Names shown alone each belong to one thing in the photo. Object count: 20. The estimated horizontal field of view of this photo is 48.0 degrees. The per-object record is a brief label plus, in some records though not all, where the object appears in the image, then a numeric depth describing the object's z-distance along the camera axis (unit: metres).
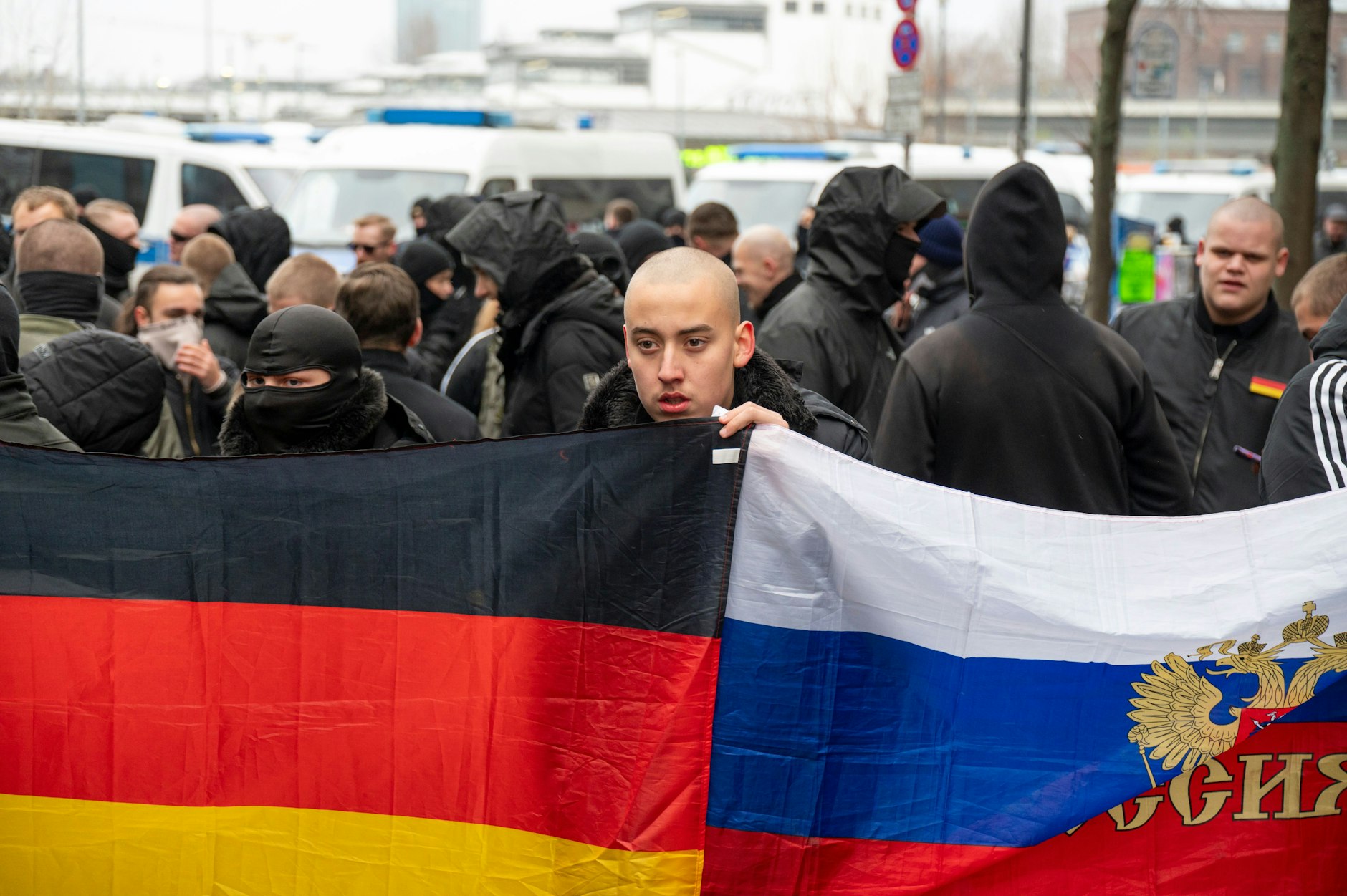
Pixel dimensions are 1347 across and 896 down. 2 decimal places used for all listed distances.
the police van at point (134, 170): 14.99
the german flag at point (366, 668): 2.97
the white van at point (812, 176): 18.06
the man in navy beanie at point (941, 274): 8.32
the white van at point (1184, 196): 23.30
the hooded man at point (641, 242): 10.42
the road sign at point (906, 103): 13.06
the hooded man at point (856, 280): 5.57
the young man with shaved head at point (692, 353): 3.21
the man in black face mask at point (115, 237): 8.48
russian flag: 2.98
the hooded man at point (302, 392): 3.79
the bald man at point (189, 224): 10.02
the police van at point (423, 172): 14.80
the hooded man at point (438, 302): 8.53
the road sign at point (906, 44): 14.07
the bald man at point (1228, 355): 5.09
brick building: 92.65
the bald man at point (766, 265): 7.26
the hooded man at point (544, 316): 5.50
